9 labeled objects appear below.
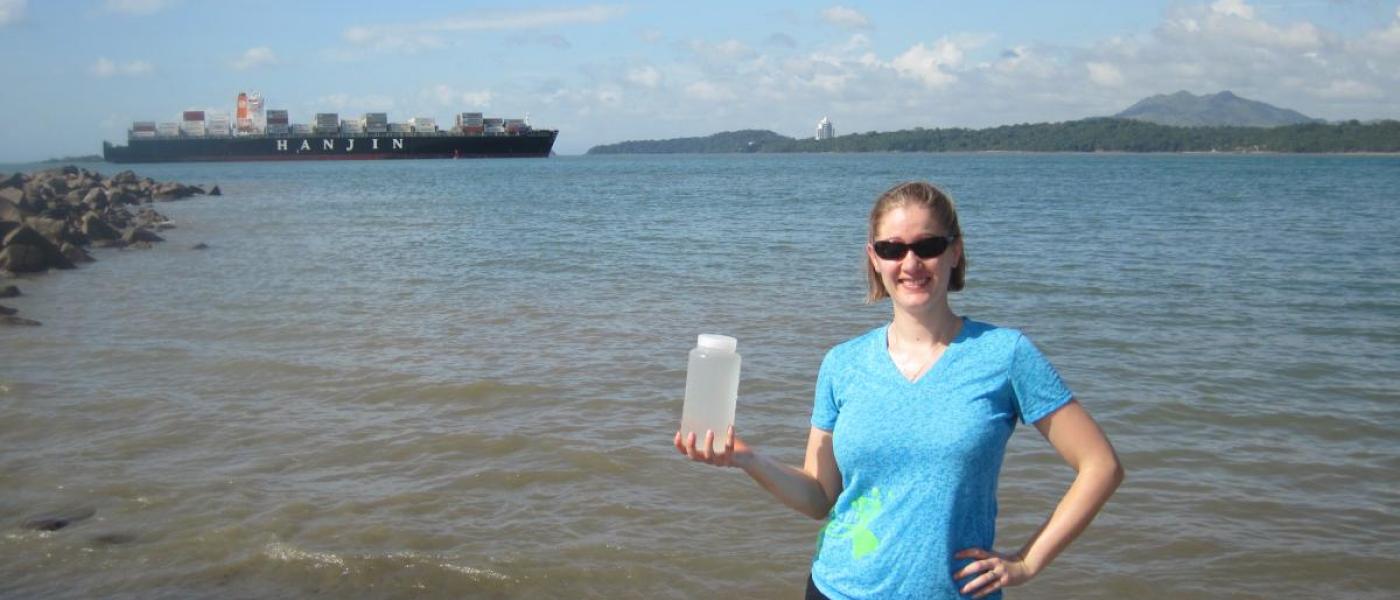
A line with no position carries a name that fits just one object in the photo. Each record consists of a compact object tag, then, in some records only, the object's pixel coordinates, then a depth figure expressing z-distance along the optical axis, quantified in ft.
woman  7.95
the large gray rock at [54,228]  65.98
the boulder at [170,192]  140.15
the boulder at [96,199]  99.18
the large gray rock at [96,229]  75.51
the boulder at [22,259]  56.44
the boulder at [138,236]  76.14
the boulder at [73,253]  62.95
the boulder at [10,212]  65.89
